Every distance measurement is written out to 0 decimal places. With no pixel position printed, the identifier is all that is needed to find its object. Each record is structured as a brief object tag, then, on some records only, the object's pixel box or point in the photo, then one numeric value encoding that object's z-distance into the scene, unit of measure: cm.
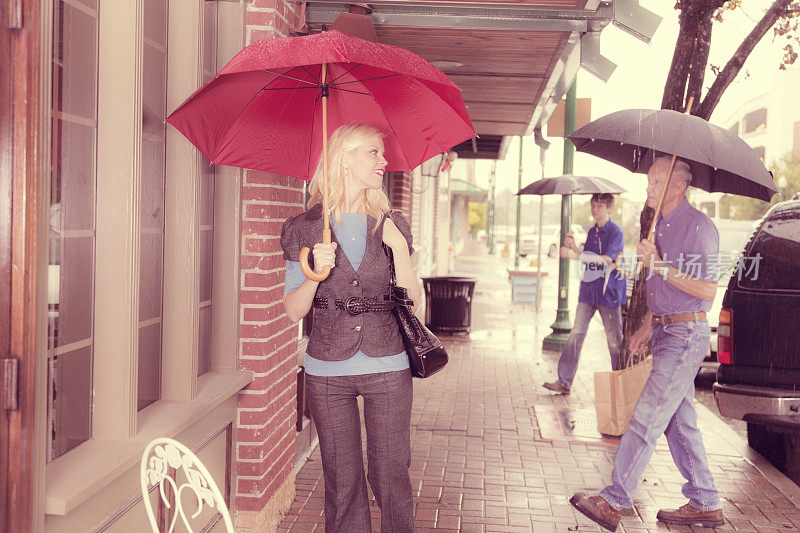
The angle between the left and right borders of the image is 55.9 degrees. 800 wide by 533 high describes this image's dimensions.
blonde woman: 301
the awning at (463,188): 3422
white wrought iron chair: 196
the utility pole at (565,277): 1097
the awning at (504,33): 439
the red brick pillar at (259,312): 404
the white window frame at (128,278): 267
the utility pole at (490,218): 4699
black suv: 495
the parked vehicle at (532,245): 4646
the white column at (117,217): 276
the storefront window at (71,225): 254
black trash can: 1166
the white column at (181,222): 338
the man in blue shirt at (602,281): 760
